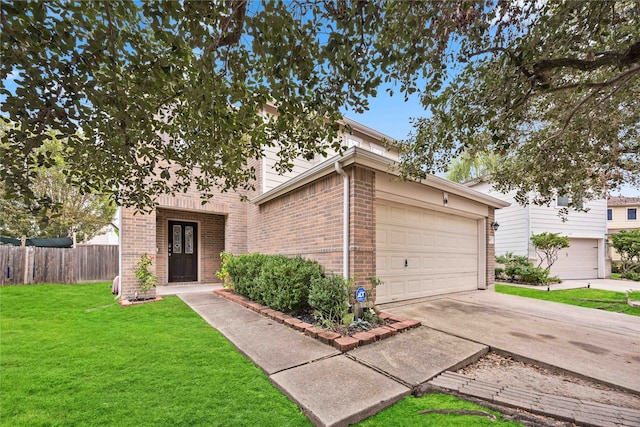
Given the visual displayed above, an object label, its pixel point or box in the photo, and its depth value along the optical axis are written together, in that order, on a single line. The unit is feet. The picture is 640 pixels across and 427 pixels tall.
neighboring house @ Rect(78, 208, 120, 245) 70.59
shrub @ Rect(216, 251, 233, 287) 25.31
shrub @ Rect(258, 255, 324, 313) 16.28
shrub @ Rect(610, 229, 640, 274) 42.22
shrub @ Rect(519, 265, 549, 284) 35.76
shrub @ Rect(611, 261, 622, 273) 50.81
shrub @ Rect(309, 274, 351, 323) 14.57
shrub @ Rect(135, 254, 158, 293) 21.59
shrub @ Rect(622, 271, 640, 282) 41.70
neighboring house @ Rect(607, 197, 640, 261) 67.97
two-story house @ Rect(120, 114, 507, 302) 16.20
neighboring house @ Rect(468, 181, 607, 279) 40.29
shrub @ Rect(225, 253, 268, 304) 20.03
